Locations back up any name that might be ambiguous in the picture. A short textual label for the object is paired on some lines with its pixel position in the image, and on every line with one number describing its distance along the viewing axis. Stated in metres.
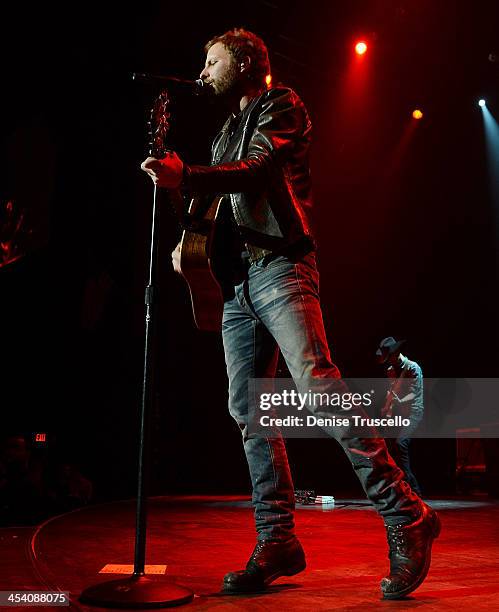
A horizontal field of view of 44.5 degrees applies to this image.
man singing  1.75
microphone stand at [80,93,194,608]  1.59
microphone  2.02
